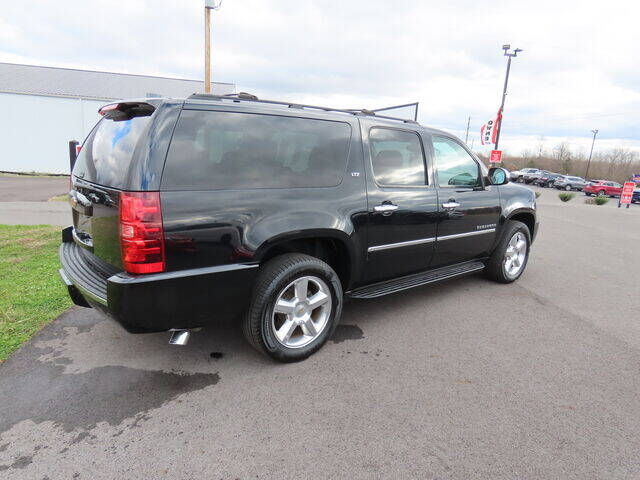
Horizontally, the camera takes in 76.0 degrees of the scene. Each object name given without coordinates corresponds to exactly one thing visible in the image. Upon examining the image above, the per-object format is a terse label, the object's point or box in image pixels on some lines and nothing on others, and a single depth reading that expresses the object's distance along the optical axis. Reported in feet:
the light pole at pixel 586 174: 200.77
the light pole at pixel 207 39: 40.04
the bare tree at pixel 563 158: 203.72
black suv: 7.94
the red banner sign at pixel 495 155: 77.04
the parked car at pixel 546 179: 138.51
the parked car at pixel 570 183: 130.41
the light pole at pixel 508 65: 75.15
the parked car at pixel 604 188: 115.55
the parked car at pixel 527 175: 145.32
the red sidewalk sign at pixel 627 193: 61.57
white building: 76.38
